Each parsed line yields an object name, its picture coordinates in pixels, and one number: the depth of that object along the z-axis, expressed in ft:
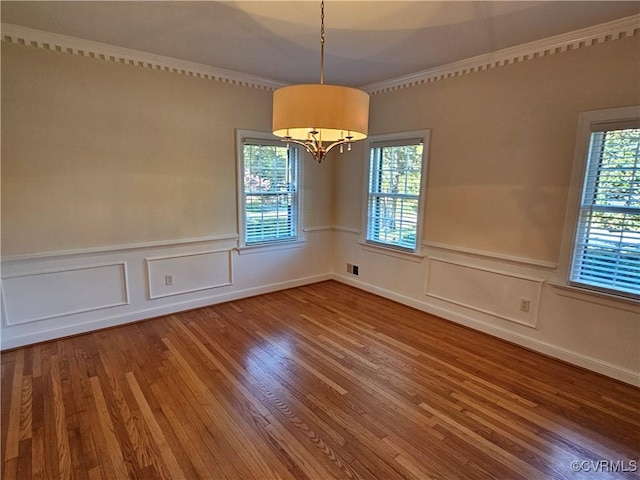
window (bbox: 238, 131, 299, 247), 13.14
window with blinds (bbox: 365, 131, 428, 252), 12.44
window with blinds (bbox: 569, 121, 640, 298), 8.04
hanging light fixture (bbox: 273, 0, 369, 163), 5.47
